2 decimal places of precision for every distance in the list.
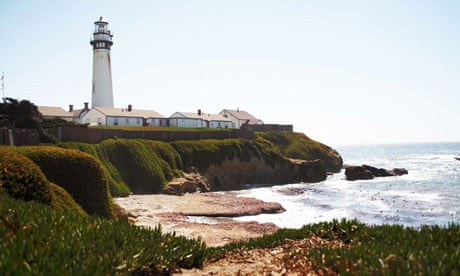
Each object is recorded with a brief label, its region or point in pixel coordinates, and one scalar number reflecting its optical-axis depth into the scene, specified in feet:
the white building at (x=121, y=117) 229.86
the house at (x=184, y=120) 288.30
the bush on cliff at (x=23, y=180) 36.78
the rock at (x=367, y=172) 207.86
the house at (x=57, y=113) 239.85
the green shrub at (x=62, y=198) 46.25
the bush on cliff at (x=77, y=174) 57.62
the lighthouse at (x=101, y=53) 224.53
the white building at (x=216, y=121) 308.60
